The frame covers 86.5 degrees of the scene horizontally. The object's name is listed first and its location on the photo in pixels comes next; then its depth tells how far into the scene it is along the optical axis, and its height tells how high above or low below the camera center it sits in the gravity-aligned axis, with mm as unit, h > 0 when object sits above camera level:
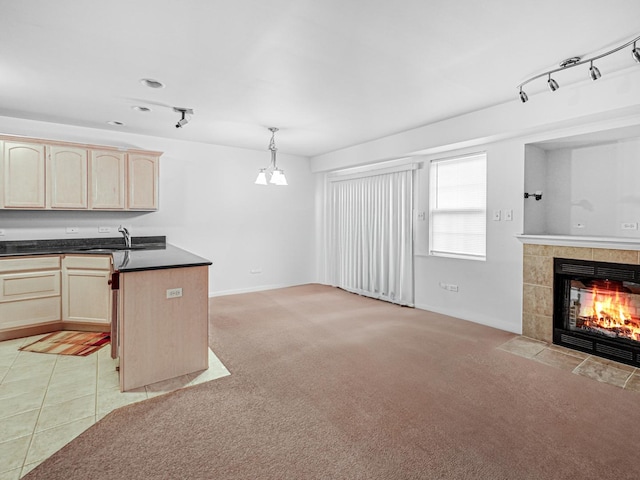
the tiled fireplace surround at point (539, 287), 3600 -530
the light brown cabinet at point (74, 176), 3941 +747
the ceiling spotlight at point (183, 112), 3881 +1447
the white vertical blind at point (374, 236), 5258 +31
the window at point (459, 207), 4375 +432
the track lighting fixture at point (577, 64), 2279 +1350
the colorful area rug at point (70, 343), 3408 -1145
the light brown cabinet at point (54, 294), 3699 -671
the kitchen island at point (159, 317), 2645 -665
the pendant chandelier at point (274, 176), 4207 +767
